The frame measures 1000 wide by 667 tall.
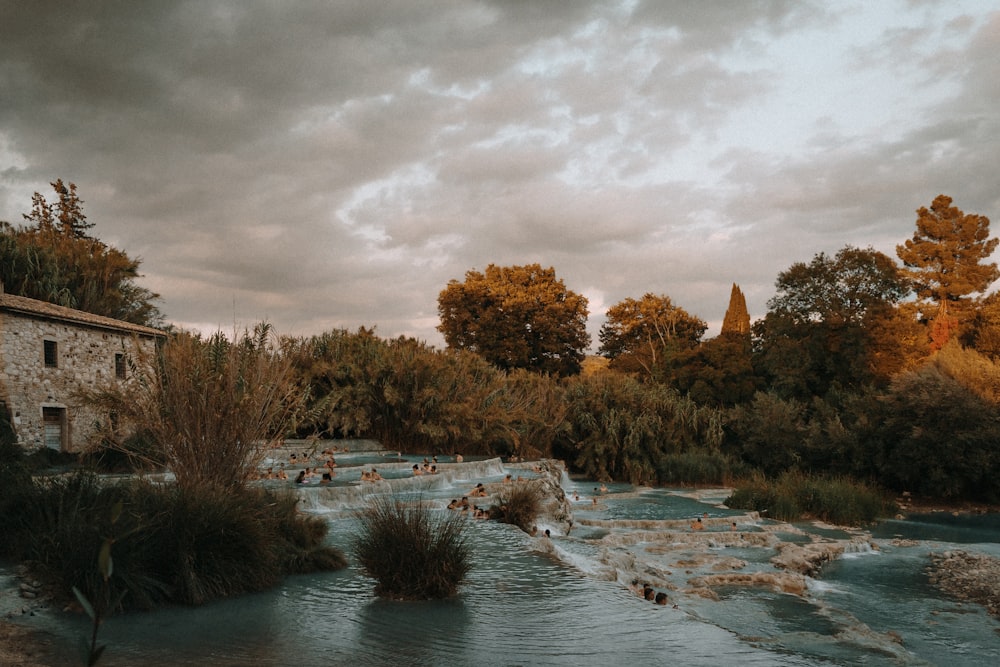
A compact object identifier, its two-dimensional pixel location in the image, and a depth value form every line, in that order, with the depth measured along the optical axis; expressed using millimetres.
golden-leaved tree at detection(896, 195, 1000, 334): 30469
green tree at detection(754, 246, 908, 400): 27219
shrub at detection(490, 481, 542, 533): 10320
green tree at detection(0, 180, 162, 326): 25984
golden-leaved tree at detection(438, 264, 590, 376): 41312
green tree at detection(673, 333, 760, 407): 29188
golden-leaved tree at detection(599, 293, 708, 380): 43844
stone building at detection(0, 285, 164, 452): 18859
